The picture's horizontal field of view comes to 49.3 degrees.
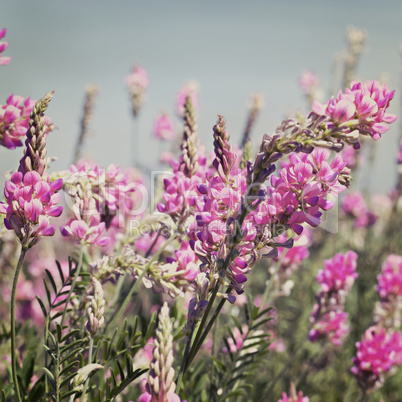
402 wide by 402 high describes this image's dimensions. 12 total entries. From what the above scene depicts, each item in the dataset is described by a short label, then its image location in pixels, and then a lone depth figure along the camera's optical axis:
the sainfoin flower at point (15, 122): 1.28
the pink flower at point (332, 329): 2.45
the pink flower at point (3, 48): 1.26
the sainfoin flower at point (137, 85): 4.21
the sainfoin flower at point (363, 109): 0.90
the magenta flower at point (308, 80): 5.62
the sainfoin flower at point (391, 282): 2.56
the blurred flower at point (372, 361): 2.02
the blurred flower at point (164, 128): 5.49
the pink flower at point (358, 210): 5.05
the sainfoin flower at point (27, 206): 0.98
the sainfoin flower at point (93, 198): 1.17
